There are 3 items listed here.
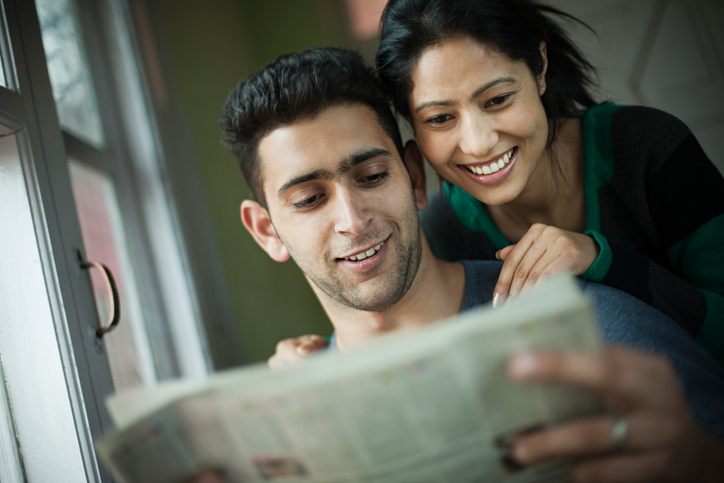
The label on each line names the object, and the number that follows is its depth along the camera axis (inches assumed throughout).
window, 42.1
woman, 41.8
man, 41.5
